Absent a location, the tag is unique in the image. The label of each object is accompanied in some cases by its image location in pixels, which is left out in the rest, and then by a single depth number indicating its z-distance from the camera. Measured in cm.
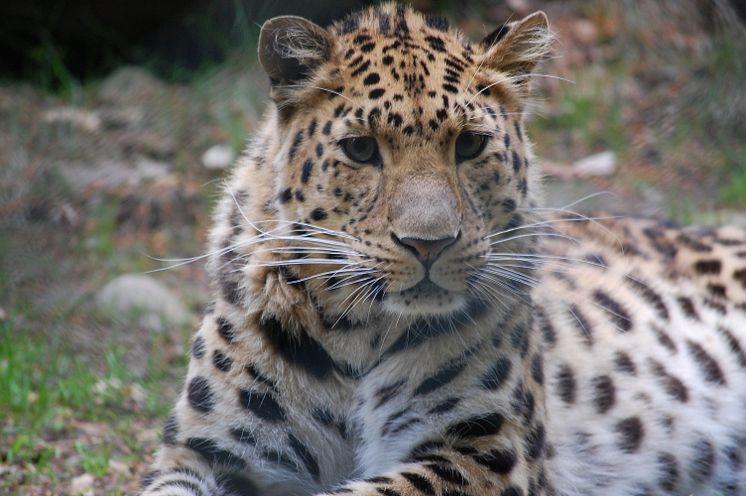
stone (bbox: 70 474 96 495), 1153
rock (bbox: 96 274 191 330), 1692
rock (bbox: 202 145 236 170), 2184
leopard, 907
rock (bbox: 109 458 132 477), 1212
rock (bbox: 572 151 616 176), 2181
